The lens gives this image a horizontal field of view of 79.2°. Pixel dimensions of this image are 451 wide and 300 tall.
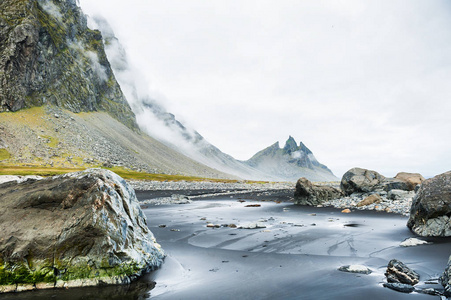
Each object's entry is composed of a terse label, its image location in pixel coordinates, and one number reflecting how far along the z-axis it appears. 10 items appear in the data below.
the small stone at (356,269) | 8.39
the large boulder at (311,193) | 30.78
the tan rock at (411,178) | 33.91
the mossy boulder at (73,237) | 7.66
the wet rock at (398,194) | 27.85
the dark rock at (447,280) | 6.40
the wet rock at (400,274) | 7.39
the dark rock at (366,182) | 32.81
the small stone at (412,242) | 11.60
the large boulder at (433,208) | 13.21
